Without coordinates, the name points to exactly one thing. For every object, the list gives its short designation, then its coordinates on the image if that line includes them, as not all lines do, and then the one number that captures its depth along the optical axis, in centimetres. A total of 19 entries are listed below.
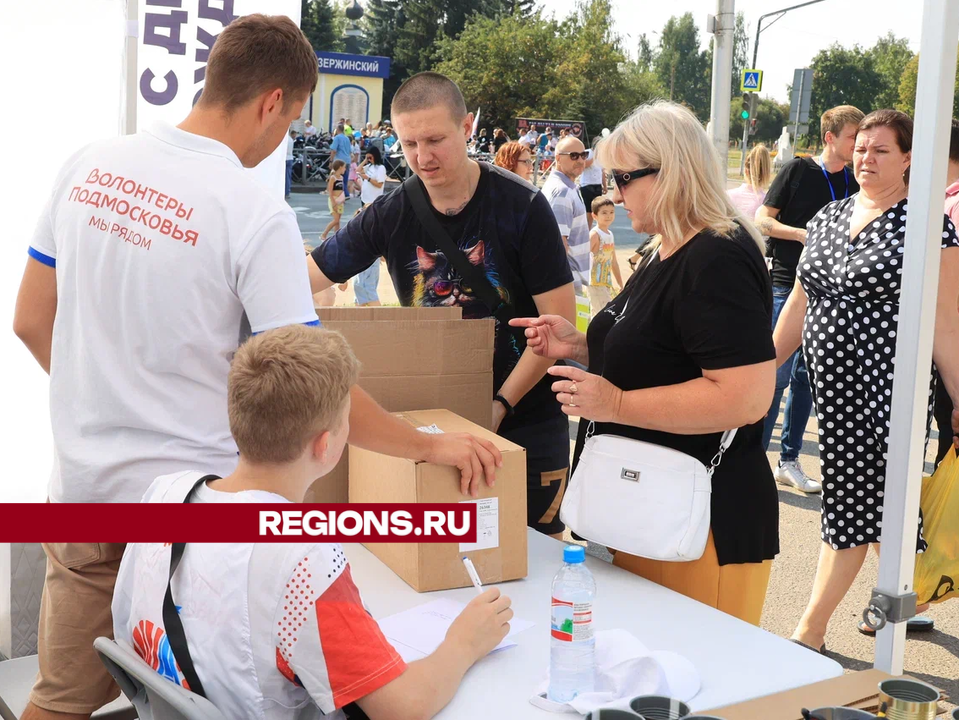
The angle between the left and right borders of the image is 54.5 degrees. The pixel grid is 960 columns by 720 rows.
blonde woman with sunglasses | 161
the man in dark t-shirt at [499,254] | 228
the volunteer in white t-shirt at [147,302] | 141
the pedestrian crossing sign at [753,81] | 1317
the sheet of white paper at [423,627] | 149
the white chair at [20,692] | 206
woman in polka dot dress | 263
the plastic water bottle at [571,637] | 129
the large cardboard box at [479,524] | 170
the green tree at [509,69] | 3017
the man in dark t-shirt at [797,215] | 446
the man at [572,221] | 576
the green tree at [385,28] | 3275
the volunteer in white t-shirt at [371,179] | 1068
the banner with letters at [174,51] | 251
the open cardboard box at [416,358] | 204
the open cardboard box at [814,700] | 127
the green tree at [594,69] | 2880
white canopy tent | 119
